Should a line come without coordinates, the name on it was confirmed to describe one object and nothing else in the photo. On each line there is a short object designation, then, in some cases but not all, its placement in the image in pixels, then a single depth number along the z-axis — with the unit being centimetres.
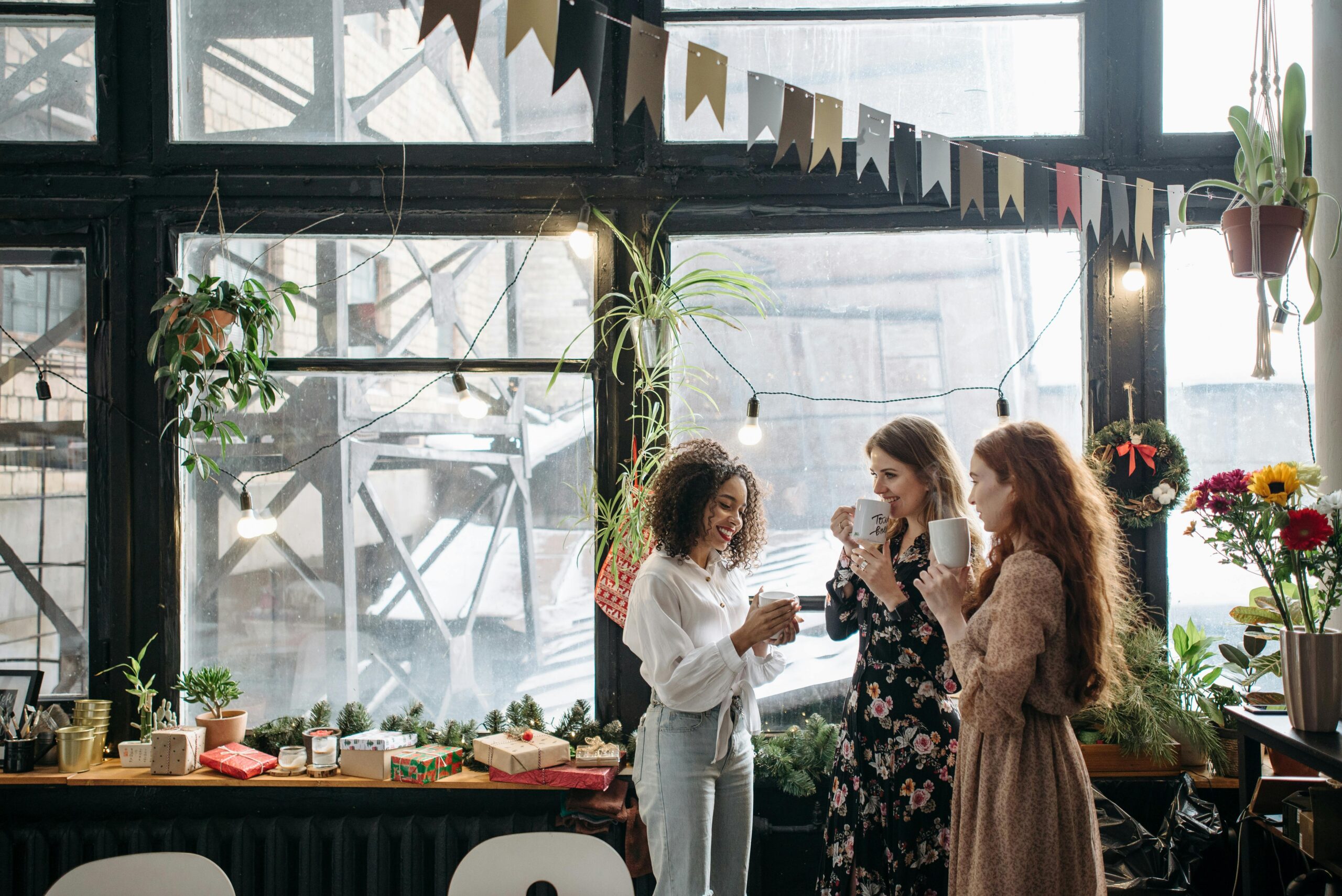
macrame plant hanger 209
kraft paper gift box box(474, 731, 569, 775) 254
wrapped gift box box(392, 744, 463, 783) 258
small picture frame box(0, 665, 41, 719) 276
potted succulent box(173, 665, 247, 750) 272
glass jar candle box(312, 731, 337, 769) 264
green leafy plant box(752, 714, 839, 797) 253
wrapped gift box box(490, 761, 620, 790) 249
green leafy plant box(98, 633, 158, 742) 272
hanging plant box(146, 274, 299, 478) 257
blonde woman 187
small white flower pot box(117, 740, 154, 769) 267
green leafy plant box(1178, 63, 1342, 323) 208
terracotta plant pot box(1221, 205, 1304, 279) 207
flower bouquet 182
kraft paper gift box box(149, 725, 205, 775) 261
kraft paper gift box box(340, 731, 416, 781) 261
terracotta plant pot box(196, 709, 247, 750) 272
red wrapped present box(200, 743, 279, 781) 259
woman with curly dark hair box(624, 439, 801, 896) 200
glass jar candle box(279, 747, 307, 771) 265
